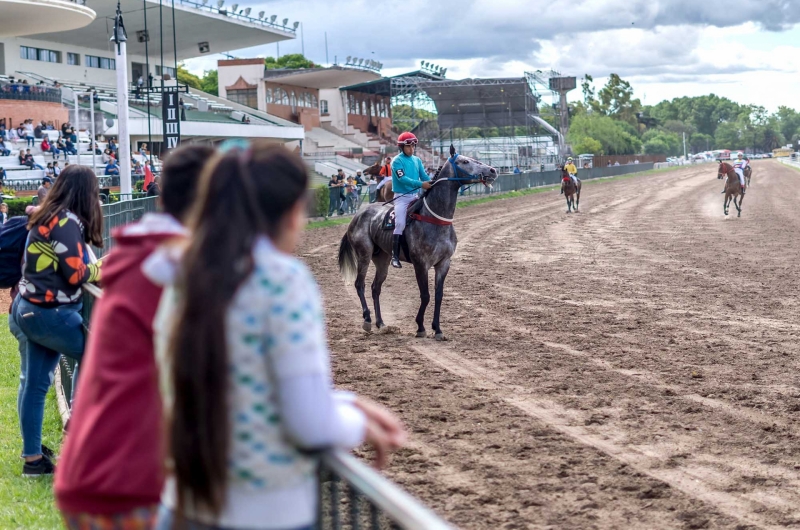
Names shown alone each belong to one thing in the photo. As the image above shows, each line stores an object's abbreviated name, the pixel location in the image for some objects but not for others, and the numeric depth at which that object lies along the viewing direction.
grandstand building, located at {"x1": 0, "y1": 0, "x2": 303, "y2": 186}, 38.91
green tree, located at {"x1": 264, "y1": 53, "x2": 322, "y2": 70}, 91.81
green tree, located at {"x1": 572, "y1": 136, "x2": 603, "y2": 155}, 97.31
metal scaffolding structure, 63.62
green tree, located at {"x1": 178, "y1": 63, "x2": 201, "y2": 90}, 80.75
